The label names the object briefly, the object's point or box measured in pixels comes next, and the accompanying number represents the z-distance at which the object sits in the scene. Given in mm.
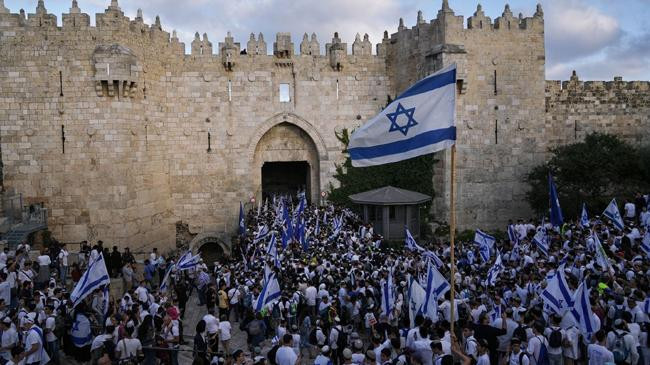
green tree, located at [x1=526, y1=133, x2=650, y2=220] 23688
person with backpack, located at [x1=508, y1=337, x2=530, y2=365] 8430
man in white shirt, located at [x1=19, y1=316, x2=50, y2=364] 9820
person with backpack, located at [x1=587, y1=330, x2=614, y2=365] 8539
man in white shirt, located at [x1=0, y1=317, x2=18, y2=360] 9921
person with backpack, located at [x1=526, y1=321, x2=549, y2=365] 8852
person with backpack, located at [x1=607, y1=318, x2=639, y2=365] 9023
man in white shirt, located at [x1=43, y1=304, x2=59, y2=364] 10959
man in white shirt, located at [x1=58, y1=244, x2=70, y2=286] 17266
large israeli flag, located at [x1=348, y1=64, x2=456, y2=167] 8500
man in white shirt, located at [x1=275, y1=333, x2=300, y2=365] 9000
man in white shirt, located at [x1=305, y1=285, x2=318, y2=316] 12938
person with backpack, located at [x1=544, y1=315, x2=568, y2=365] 9125
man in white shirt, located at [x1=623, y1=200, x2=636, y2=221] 19625
